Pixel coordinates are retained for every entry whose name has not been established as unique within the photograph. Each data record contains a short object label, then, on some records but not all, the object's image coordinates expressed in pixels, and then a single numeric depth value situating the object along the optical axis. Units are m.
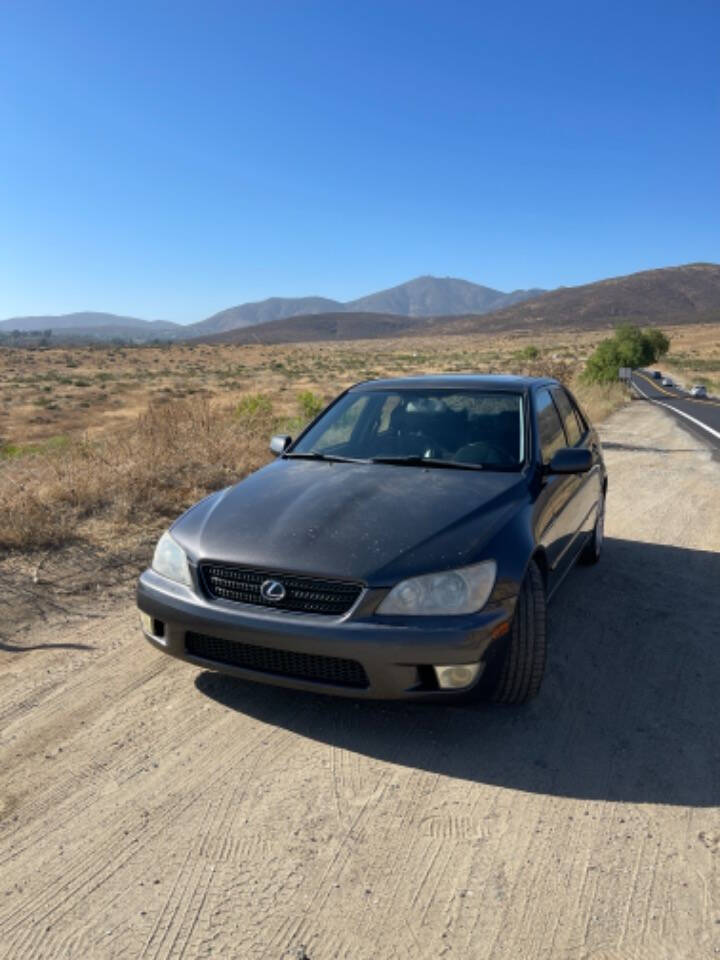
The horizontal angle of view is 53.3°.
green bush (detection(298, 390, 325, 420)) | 15.75
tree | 45.09
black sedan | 2.78
